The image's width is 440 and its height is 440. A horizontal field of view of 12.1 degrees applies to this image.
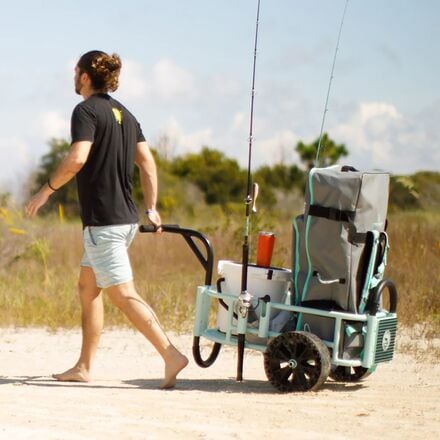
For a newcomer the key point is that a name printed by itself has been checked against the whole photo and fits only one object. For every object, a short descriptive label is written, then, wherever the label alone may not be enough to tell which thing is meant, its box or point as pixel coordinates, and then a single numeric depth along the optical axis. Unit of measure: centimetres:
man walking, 1219
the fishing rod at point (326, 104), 1338
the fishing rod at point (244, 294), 1255
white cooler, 1278
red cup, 1297
